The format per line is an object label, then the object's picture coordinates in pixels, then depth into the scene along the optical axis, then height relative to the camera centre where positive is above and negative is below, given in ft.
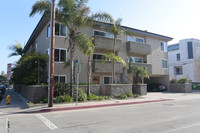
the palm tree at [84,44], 45.75 +9.76
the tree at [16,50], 82.23 +14.95
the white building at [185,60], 143.54 +15.92
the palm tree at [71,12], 44.47 +19.21
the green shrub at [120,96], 54.42 -6.86
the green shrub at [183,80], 84.11 -2.53
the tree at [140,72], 65.72 +1.83
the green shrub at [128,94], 57.92 -6.54
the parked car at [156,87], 88.02 -6.46
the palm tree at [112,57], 56.24 +7.18
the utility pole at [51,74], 36.96 +0.82
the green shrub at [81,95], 45.84 -5.42
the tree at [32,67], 52.09 +3.74
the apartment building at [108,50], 59.41 +12.35
